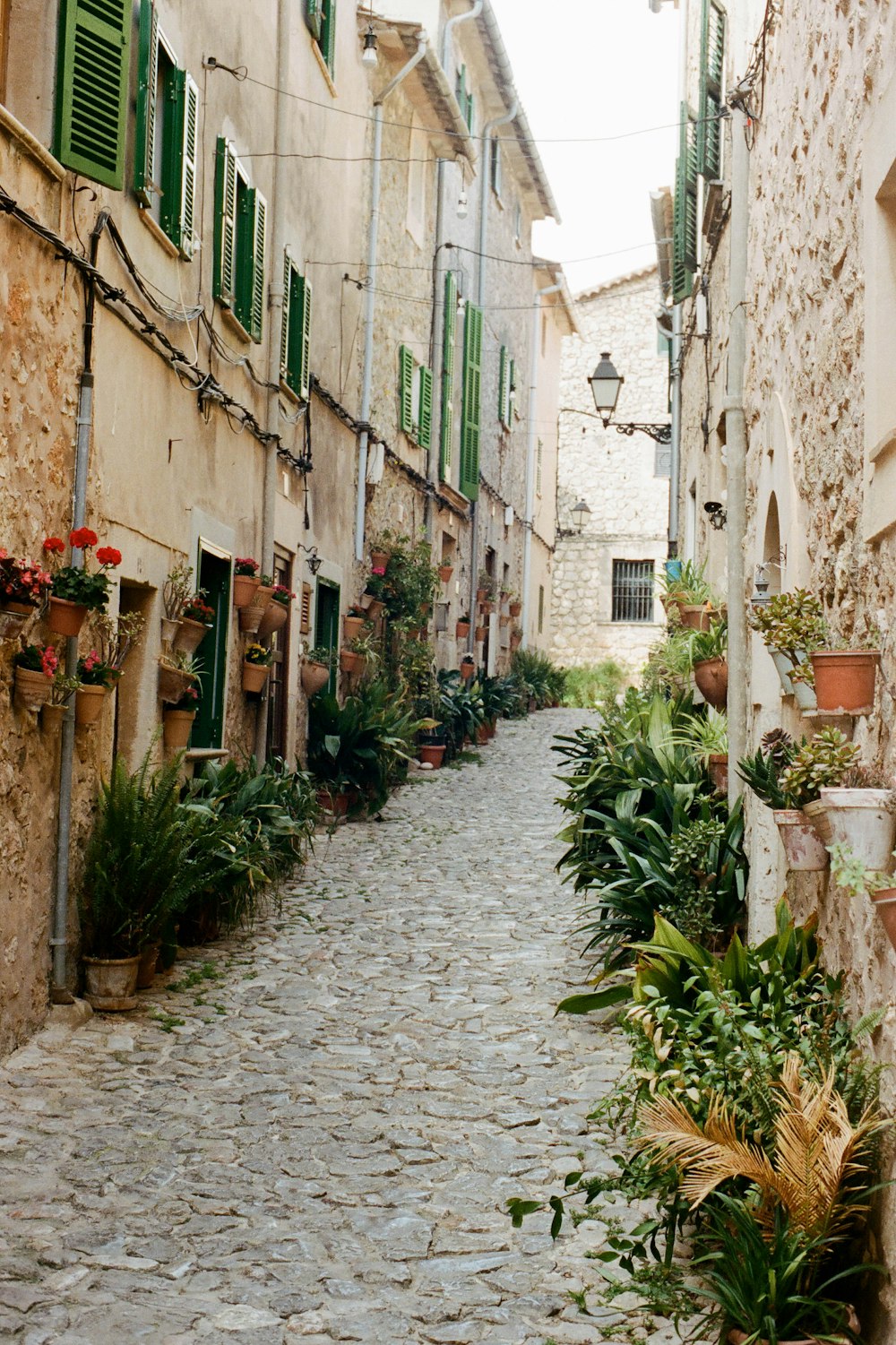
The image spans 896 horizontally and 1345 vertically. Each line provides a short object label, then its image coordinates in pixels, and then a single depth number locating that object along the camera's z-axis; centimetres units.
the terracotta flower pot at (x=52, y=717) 602
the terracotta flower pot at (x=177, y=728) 785
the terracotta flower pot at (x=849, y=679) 357
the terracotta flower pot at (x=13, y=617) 539
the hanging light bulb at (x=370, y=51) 1234
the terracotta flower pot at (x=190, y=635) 786
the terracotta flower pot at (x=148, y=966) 666
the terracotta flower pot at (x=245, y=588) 943
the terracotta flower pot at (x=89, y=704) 623
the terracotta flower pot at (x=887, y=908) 287
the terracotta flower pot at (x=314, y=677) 1192
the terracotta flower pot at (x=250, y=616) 961
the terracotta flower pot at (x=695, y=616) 893
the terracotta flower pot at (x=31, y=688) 563
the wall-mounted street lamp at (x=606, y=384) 1545
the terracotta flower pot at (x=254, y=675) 987
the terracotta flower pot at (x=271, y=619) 995
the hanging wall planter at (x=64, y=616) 590
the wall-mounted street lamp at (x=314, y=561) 1191
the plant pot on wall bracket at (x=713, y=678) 771
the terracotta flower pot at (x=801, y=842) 404
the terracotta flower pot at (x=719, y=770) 744
